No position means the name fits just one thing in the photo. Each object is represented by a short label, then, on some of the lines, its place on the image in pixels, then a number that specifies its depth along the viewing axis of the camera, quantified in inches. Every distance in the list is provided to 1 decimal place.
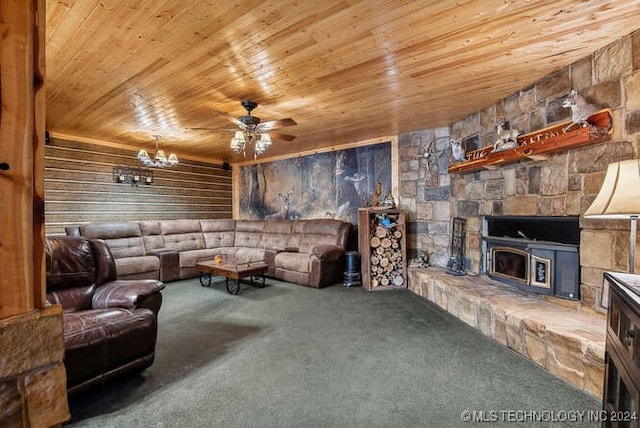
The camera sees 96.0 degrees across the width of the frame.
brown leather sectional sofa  177.3
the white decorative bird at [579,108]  83.9
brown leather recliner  67.6
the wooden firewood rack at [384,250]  168.1
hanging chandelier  175.2
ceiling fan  119.6
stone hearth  71.4
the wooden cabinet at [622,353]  39.2
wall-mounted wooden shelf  81.0
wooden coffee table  155.8
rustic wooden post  26.0
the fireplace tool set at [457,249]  143.3
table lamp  52.0
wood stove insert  94.0
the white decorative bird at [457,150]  144.1
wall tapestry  194.9
